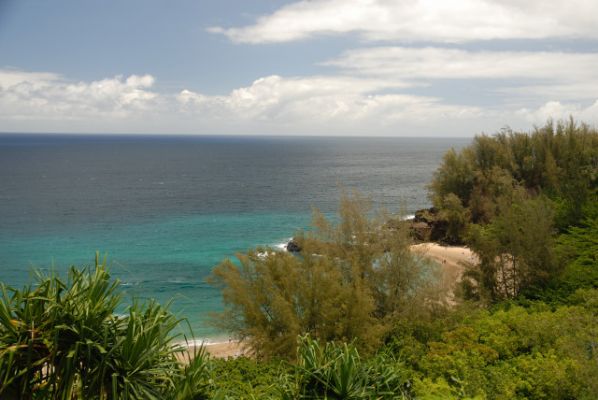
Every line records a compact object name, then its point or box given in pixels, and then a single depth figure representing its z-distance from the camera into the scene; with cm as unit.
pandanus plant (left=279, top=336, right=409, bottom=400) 823
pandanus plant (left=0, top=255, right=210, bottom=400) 672
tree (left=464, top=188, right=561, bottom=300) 2064
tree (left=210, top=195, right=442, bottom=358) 1552
